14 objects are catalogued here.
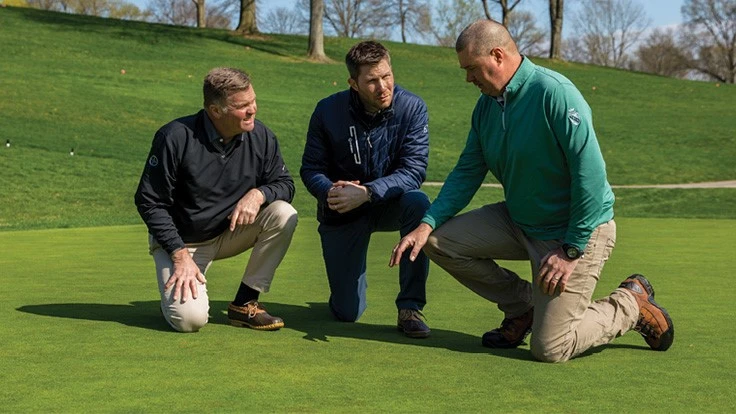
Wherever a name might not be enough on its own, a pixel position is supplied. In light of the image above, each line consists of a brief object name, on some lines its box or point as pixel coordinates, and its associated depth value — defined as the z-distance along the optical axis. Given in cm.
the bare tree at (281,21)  8494
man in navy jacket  575
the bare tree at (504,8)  4790
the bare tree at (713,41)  7294
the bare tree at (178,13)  7719
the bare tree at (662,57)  7594
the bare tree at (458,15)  7169
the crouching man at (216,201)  550
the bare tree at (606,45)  8269
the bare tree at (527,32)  7691
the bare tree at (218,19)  7350
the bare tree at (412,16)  7369
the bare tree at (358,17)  7369
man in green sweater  478
